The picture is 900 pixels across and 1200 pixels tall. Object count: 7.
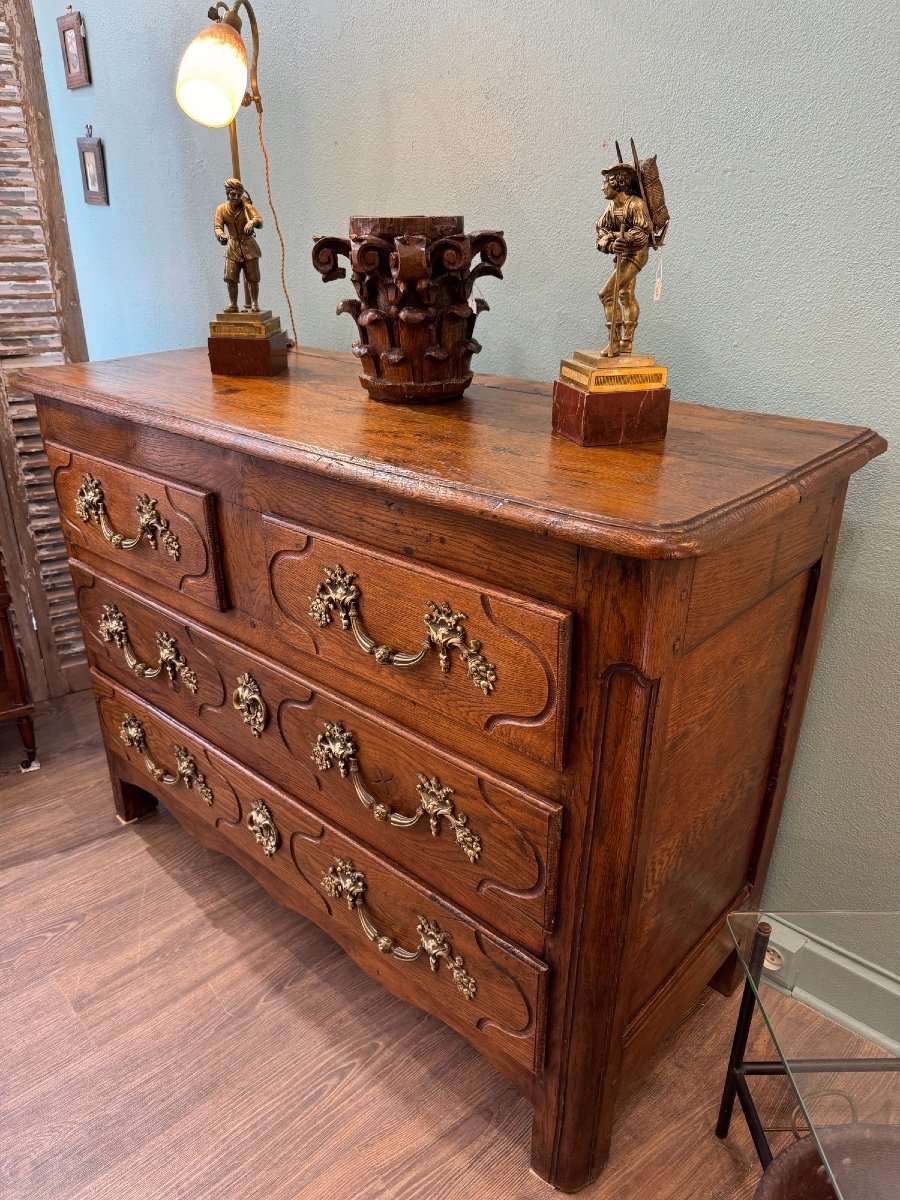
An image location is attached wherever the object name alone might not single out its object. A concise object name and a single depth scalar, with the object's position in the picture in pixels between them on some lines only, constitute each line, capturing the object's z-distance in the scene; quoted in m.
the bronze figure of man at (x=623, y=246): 0.90
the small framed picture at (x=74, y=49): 2.08
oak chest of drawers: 0.79
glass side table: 0.88
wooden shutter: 1.91
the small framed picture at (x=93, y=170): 2.20
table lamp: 1.16
